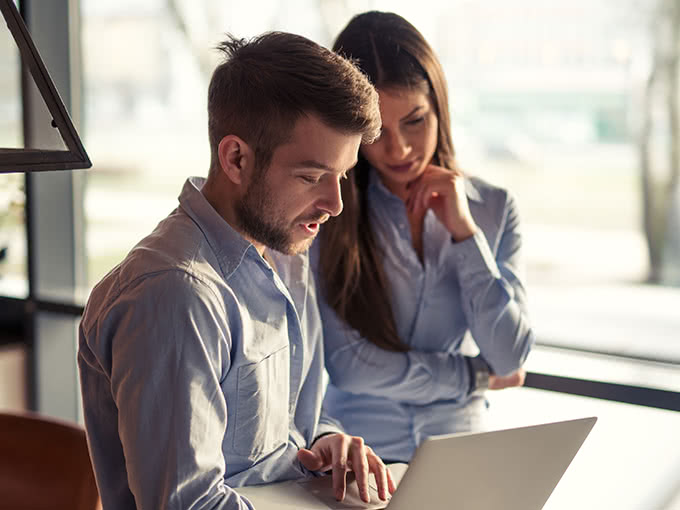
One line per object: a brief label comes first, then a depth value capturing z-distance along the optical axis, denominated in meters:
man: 1.14
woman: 1.70
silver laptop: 1.10
